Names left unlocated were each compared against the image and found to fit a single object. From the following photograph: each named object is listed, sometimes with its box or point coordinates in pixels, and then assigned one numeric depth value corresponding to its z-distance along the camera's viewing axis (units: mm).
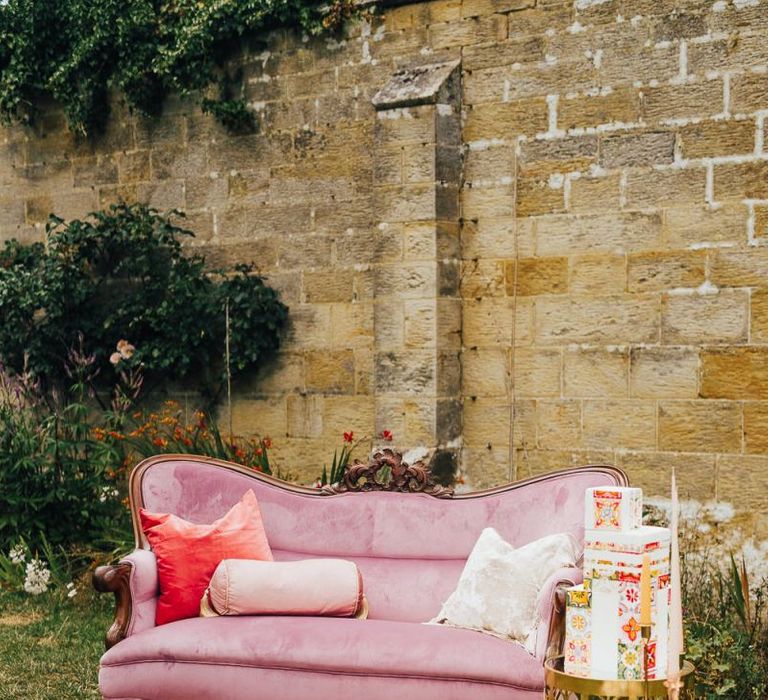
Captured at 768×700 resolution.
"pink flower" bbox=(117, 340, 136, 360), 7742
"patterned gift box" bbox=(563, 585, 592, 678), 3148
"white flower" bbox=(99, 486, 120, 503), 7119
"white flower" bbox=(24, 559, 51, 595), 6736
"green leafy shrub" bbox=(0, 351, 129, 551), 7125
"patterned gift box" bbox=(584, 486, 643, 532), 3121
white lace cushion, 4113
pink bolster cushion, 4348
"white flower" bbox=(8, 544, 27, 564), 6984
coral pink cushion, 4367
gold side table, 2994
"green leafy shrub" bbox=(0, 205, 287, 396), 7520
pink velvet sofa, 3875
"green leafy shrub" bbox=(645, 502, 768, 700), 4539
